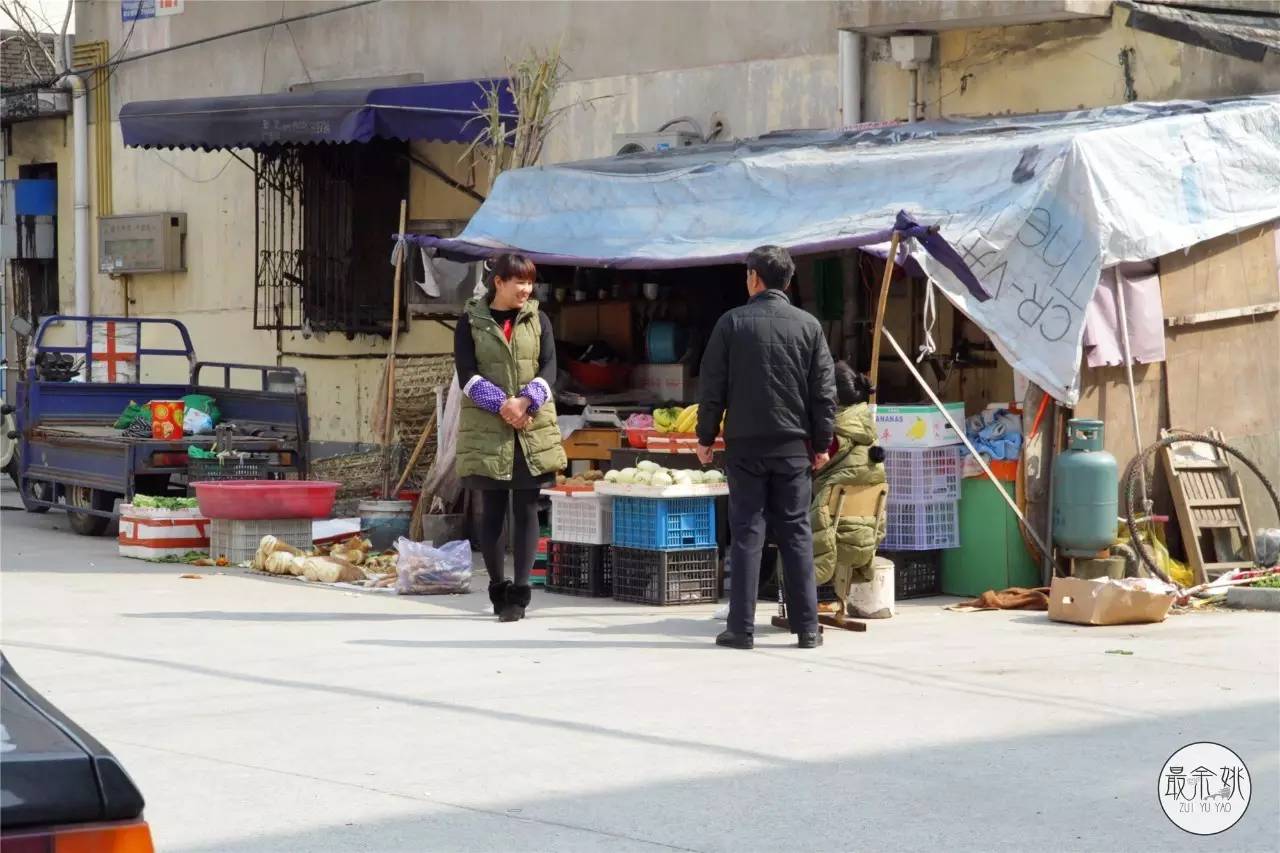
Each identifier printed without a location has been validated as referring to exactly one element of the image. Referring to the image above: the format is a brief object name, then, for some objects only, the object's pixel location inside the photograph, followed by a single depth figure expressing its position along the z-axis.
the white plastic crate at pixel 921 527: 10.86
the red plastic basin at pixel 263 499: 12.70
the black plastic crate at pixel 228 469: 13.85
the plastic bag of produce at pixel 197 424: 14.73
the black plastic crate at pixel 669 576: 10.65
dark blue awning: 15.84
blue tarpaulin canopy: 10.45
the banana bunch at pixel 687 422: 11.54
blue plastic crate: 10.58
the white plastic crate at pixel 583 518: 11.02
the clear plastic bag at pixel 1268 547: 11.18
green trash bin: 10.88
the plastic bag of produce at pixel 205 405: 15.44
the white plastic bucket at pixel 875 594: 9.92
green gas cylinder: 10.45
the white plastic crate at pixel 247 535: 12.84
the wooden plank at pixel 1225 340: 11.41
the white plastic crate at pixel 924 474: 10.84
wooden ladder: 11.16
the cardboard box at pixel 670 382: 14.25
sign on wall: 20.72
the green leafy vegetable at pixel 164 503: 13.32
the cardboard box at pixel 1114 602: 9.63
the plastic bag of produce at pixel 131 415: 15.29
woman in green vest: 9.66
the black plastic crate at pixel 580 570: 11.15
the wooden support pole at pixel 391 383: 13.45
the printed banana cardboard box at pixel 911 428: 10.83
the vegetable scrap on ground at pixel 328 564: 11.94
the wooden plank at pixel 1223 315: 11.37
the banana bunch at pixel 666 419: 11.68
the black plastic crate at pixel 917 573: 10.94
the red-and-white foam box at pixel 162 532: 13.24
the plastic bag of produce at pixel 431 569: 11.23
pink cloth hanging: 10.75
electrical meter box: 20.80
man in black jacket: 8.70
